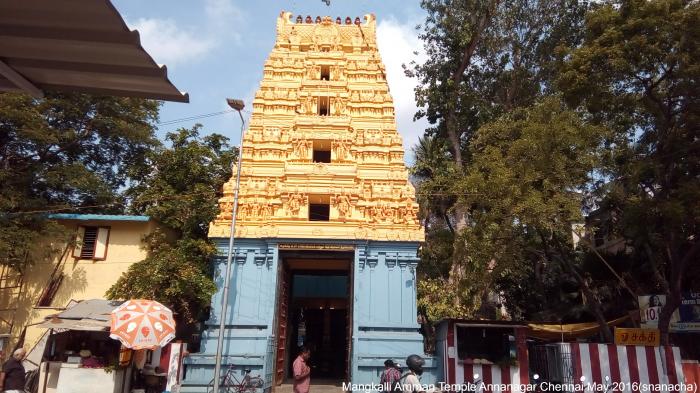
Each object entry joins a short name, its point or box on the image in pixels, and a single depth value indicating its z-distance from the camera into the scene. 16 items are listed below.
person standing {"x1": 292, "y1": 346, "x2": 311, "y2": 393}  10.50
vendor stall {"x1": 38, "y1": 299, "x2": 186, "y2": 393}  11.37
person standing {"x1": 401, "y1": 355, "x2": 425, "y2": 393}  5.62
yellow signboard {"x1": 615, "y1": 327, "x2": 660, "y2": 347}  13.20
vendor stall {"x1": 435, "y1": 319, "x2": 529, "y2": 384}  13.00
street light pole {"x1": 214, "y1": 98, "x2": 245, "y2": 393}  11.50
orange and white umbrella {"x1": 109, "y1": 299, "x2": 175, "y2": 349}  10.65
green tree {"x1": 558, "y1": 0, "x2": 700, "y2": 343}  12.12
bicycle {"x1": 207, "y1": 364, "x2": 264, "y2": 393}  12.65
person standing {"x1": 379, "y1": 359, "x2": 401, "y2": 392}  8.76
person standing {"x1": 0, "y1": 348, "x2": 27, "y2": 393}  8.79
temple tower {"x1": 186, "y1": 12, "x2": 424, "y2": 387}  14.02
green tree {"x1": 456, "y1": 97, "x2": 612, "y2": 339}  13.57
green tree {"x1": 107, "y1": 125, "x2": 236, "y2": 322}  13.89
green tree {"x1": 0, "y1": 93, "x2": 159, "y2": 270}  14.65
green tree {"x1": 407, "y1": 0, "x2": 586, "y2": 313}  21.17
